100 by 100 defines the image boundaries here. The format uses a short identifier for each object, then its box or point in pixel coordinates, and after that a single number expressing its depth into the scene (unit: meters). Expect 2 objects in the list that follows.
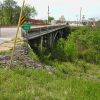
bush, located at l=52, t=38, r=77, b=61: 31.65
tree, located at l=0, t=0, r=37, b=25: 84.56
